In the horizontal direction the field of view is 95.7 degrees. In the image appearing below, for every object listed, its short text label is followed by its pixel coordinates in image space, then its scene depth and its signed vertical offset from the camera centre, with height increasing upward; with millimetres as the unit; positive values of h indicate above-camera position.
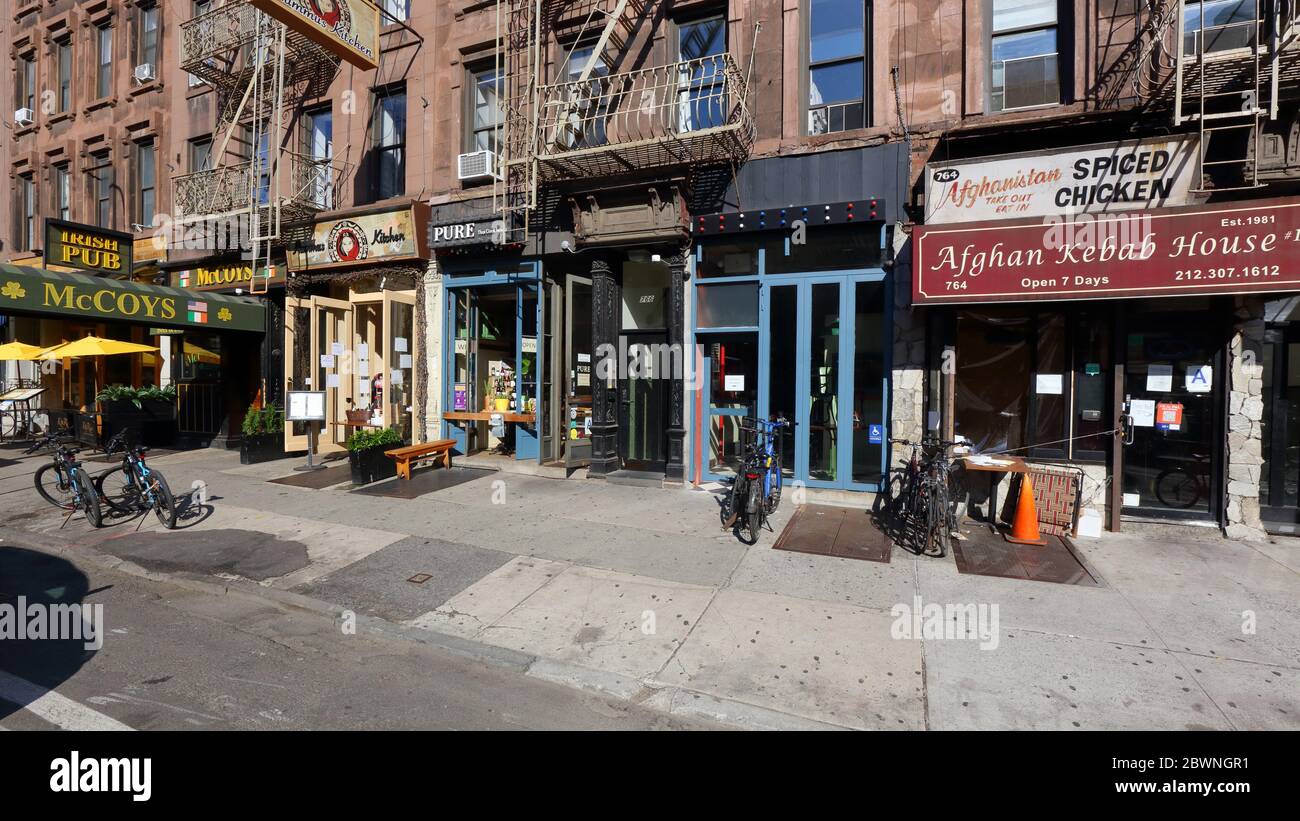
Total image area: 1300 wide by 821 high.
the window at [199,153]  14836 +6085
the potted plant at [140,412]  13625 -447
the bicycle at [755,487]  7156 -1182
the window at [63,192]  17625 +6096
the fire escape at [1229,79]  6414 +3604
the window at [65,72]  17697 +9692
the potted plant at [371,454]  9984 -1038
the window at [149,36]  15776 +9629
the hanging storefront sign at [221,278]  13461 +2795
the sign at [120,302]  10430 +1803
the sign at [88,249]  12852 +3333
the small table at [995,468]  7121 -888
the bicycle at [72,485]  7664 -1271
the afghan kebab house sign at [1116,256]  6387 +1624
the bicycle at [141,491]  7673 -1320
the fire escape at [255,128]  12555 +6078
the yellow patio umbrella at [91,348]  13477 +1038
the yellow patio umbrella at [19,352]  14558 +1020
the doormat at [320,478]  10125 -1513
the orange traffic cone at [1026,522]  7039 -1533
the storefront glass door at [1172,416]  7367 -268
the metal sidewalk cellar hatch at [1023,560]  5996 -1807
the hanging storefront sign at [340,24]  8844 +6039
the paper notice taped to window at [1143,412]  7566 -218
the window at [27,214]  18531 +5670
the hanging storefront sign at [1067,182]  7090 +2687
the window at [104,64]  16828 +9441
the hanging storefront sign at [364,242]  11562 +3123
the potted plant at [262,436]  12016 -891
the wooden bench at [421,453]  10289 -1086
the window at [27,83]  18500 +9791
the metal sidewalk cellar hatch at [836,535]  6684 -1724
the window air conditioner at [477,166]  10859 +4262
